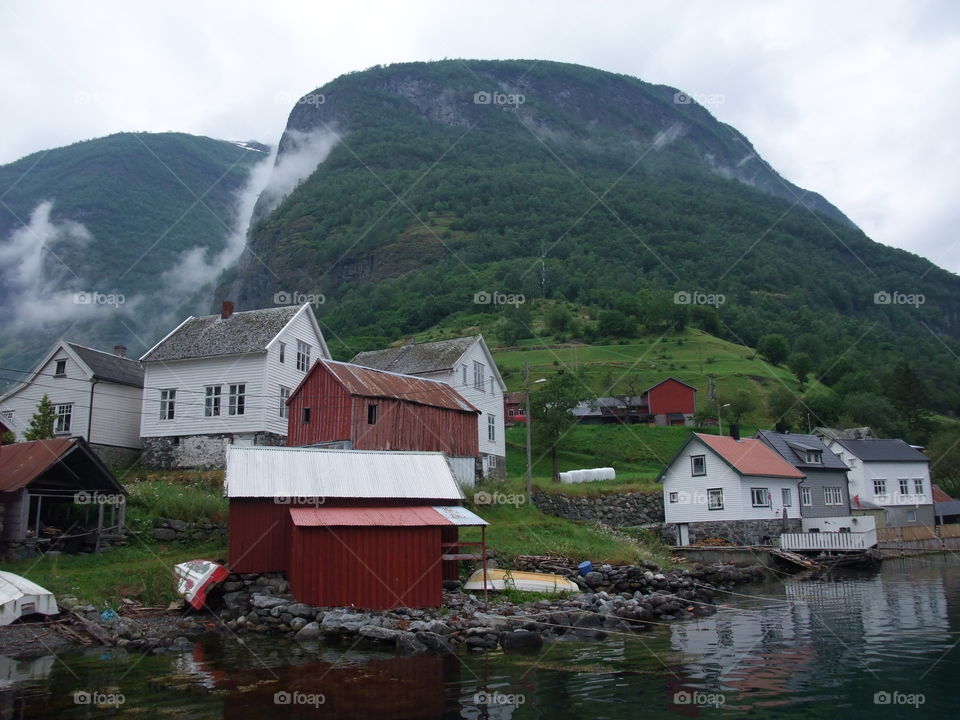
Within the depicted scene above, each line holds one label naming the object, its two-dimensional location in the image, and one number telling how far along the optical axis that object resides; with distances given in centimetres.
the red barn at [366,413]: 3822
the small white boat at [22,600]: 2342
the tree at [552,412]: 6556
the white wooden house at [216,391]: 4206
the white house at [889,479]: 6419
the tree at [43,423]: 3888
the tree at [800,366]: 10560
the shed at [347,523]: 2612
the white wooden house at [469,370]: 4906
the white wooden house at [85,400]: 4312
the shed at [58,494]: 2847
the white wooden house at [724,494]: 4853
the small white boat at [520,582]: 2922
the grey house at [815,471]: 5509
